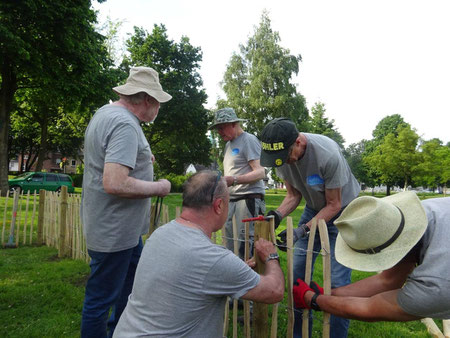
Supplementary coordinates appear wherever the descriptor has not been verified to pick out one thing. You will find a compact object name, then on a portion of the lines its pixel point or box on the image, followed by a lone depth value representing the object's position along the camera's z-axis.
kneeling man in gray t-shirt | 1.52
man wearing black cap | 2.39
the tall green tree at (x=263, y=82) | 26.14
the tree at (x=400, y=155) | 29.67
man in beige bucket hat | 2.12
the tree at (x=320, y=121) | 36.81
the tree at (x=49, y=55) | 12.17
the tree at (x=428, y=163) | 28.68
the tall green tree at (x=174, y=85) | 25.92
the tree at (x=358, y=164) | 42.78
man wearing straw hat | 1.36
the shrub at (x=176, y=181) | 27.69
